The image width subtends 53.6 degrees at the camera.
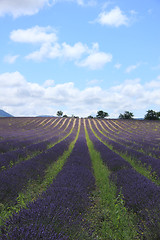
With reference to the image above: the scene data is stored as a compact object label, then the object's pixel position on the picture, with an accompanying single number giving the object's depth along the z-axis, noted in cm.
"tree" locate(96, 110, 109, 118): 6919
